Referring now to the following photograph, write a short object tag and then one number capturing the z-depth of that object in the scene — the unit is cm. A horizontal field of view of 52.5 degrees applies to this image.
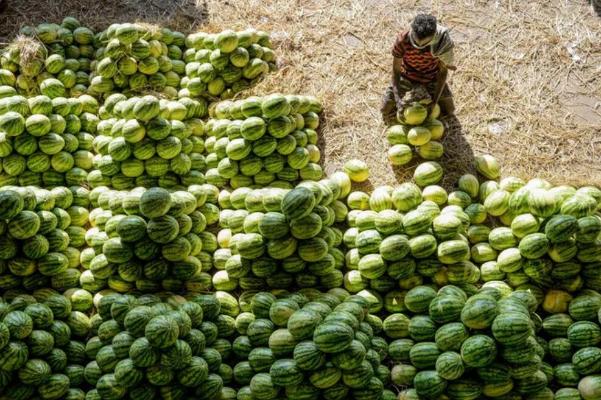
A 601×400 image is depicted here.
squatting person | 517
